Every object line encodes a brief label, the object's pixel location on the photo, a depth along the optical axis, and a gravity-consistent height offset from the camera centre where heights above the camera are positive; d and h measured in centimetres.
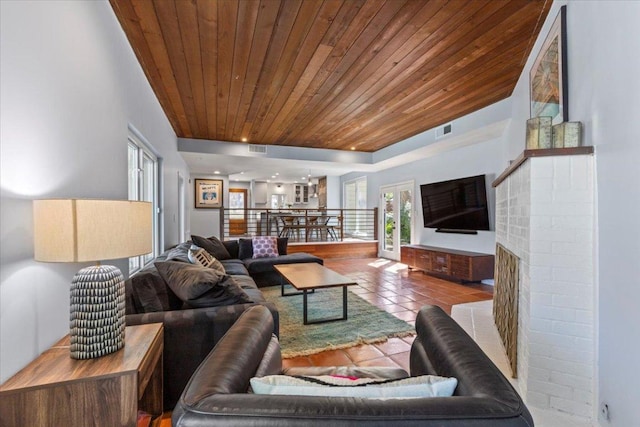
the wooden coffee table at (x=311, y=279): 317 -81
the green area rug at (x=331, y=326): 269 -123
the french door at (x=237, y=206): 1073 +14
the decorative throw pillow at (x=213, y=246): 494 -62
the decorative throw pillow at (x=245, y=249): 537 -72
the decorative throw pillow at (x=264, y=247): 532 -69
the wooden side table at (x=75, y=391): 99 -63
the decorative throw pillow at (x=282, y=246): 574 -71
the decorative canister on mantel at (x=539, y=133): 184 +48
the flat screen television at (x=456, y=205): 479 +8
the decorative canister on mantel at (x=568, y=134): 174 +44
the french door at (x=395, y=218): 696 -22
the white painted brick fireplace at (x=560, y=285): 163 -44
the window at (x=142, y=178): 291 +37
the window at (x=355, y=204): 928 +16
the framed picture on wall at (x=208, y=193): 934 +54
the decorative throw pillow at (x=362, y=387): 82 -51
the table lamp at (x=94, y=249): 107 -15
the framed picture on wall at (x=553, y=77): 198 +100
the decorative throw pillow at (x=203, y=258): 315 -54
